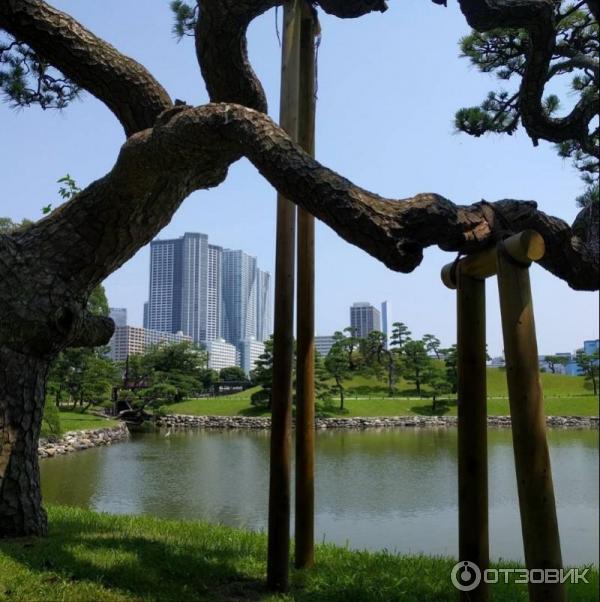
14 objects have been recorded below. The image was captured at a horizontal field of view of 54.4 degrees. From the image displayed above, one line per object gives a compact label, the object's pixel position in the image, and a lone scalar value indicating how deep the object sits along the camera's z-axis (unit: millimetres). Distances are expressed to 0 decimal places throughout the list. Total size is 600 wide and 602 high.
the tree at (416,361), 32200
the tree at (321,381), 26219
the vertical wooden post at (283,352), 2781
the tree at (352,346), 33562
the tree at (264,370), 26364
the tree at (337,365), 29875
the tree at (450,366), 28969
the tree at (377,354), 34438
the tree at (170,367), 27698
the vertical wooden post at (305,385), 3109
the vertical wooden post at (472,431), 2332
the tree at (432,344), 34250
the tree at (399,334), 33844
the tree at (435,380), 28906
